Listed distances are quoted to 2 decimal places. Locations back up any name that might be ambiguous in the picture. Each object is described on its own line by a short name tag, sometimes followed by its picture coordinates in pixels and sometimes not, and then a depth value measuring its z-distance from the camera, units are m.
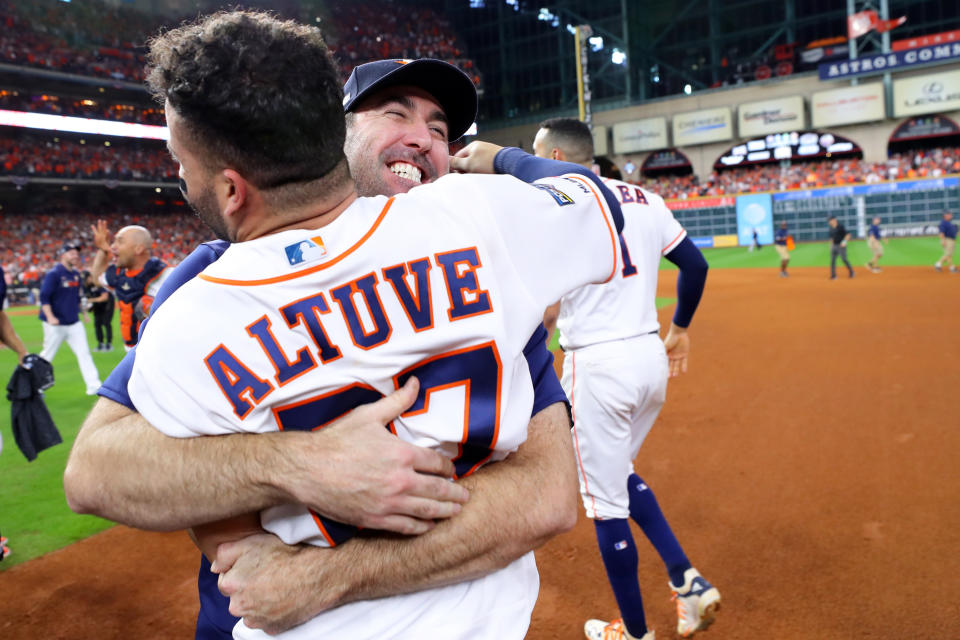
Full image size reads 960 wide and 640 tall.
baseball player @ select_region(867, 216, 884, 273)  19.47
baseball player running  3.36
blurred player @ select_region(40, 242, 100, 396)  9.51
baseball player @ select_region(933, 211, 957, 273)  18.09
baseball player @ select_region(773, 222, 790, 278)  19.67
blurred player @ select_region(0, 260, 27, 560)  4.80
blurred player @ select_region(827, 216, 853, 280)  17.64
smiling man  1.12
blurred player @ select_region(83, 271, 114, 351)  13.54
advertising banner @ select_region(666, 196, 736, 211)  31.56
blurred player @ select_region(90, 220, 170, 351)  7.08
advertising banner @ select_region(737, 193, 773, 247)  30.41
